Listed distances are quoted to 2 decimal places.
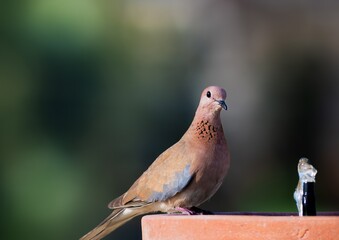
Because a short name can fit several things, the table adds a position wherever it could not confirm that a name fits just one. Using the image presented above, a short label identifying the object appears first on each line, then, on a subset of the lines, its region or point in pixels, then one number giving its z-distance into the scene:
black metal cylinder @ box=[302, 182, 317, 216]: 4.60
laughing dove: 5.67
